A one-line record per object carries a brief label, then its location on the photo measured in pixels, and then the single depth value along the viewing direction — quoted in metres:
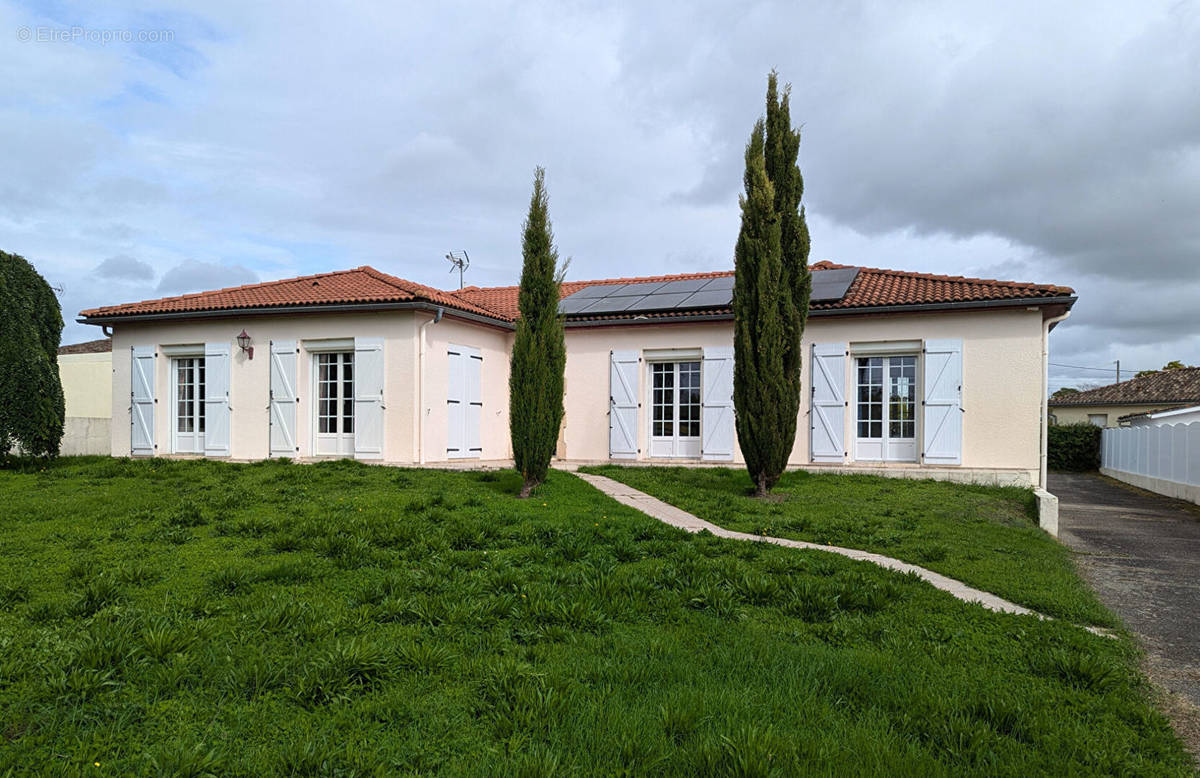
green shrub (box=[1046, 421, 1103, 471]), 26.77
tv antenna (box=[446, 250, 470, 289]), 20.44
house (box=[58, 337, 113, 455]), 18.69
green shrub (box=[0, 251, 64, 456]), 10.84
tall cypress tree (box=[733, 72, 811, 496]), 9.56
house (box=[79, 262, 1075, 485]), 12.03
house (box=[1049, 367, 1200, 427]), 31.95
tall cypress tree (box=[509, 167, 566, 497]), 8.76
